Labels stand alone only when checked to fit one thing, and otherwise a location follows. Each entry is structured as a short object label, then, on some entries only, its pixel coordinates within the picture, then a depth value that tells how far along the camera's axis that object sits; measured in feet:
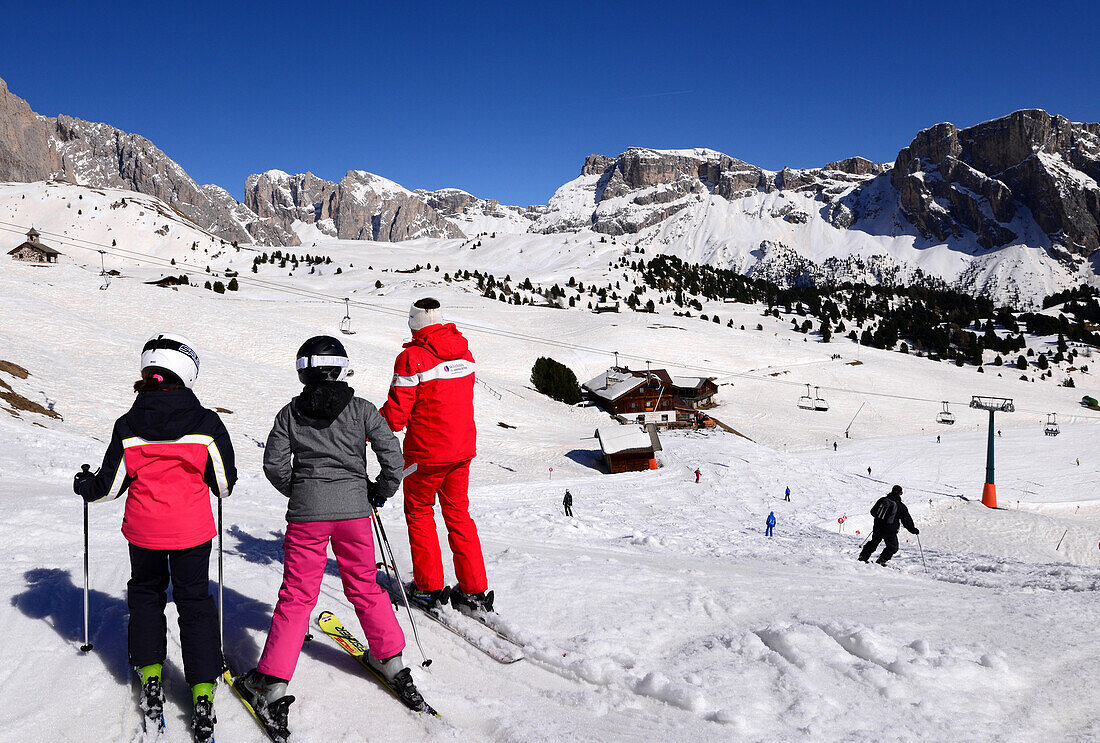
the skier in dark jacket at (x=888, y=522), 35.65
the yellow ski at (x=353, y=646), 13.12
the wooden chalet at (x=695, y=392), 237.86
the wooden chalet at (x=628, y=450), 126.31
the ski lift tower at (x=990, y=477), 113.29
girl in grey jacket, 12.90
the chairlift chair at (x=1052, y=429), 196.07
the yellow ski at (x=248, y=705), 12.00
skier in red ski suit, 17.13
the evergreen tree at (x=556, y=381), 217.15
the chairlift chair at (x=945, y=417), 218.18
